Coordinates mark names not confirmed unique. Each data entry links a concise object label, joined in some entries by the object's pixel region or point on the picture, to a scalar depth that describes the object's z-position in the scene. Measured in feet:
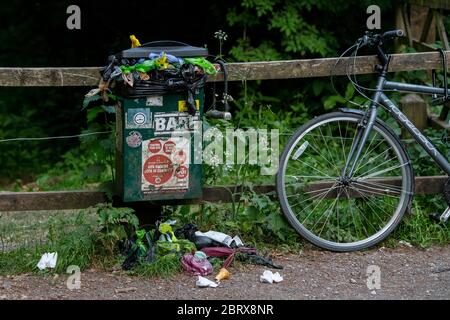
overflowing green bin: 17.66
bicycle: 19.17
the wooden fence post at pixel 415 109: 22.34
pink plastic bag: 17.69
